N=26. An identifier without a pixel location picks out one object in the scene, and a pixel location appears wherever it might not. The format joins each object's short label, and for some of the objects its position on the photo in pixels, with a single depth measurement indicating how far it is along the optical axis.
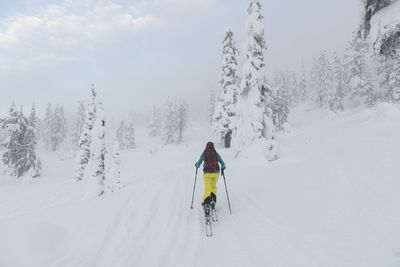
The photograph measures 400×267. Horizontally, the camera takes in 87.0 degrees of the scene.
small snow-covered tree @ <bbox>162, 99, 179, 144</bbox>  63.69
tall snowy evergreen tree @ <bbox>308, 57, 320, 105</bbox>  62.45
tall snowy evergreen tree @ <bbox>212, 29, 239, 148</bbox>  25.98
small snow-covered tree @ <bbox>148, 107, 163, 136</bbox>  96.69
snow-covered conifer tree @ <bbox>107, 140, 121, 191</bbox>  13.90
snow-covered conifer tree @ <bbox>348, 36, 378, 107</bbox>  40.66
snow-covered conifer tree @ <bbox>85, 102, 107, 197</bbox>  13.88
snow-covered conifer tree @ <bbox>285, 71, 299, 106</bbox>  85.76
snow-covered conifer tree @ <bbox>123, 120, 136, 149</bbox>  74.38
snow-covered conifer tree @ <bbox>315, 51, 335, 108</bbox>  50.16
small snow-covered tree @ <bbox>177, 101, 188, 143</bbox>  66.04
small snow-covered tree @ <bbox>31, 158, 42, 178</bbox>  29.69
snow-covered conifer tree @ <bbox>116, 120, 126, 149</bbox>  90.64
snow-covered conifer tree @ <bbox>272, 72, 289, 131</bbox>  39.62
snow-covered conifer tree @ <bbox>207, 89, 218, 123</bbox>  82.60
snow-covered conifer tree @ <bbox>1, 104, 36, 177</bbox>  30.20
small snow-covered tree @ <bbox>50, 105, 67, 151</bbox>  66.12
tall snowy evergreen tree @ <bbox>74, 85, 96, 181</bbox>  20.77
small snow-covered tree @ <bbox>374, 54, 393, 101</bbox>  31.52
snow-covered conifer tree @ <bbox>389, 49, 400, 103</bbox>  28.38
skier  6.40
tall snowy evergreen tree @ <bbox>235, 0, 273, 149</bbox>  14.23
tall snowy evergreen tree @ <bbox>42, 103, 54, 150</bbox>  69.89
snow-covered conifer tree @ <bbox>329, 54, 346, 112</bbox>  49.12
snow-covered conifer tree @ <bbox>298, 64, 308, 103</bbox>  86.56
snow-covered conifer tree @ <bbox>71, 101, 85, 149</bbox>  65.94
